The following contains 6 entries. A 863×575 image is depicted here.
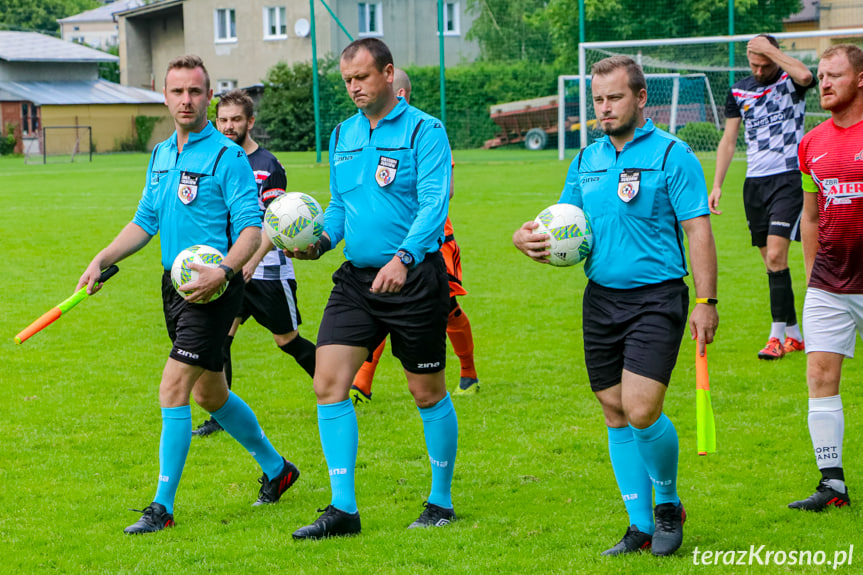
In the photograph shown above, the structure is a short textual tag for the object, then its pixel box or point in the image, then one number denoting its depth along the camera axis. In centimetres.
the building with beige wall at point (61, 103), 5731
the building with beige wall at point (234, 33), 5456
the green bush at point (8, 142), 5478
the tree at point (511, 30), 4347
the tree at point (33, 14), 9785
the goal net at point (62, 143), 5494
